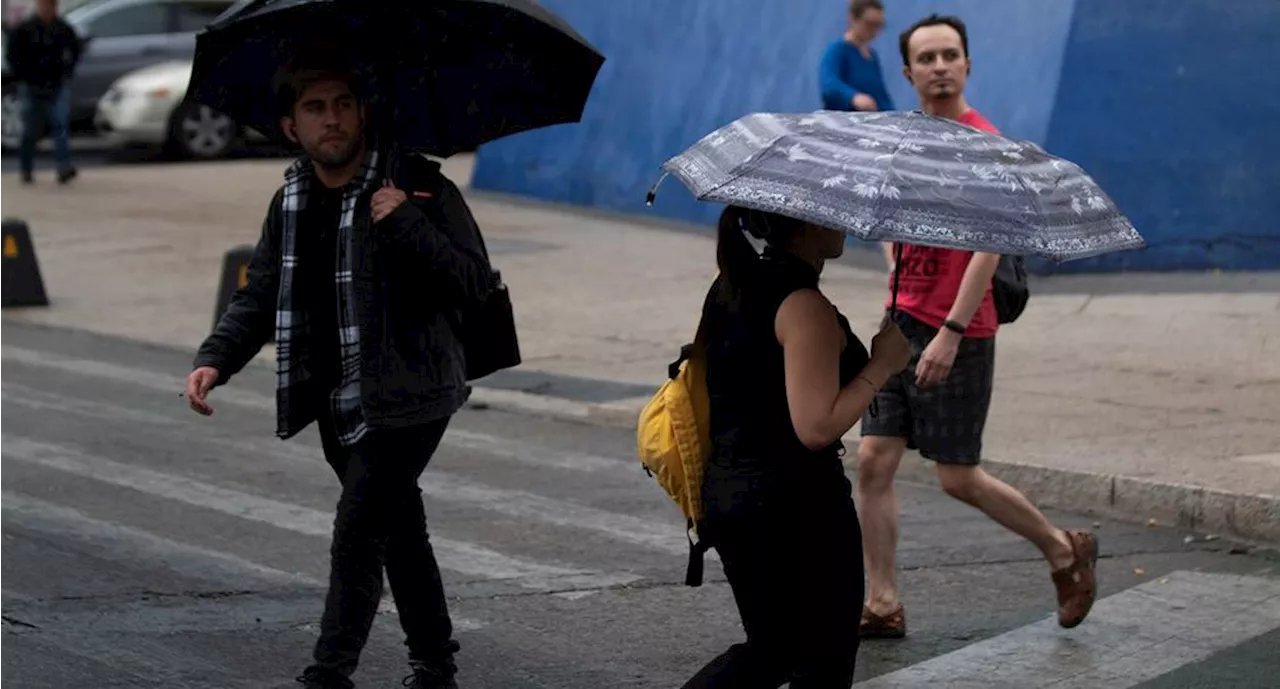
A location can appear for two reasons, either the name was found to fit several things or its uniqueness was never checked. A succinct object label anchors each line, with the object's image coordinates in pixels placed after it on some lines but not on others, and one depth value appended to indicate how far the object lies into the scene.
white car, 22.56
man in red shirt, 6.27
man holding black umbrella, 5.09
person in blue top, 14.18
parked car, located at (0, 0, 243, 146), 23.73
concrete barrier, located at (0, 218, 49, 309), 13.76
